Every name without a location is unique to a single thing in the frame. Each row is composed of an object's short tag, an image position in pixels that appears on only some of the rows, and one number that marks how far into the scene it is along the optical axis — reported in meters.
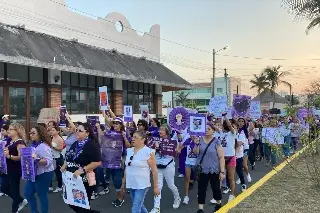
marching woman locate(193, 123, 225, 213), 6.98
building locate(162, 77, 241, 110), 97.19
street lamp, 42.48
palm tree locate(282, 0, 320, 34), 16.62
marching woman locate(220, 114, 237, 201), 8.48
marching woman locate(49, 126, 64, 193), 8.95
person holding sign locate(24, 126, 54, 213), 6.62
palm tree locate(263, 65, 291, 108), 69.19
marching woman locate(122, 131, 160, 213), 5.91
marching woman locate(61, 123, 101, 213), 5.68
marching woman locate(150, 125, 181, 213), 7.78
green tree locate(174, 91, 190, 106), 87.26
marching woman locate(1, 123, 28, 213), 7.18
